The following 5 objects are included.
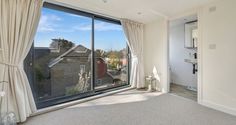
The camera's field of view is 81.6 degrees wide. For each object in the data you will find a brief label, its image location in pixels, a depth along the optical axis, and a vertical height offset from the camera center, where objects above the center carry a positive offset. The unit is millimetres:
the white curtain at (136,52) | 4441 +349
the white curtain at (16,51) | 2299 +221
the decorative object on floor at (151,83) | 4503 -692
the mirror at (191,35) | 4711 +969
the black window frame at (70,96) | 2836 -184
